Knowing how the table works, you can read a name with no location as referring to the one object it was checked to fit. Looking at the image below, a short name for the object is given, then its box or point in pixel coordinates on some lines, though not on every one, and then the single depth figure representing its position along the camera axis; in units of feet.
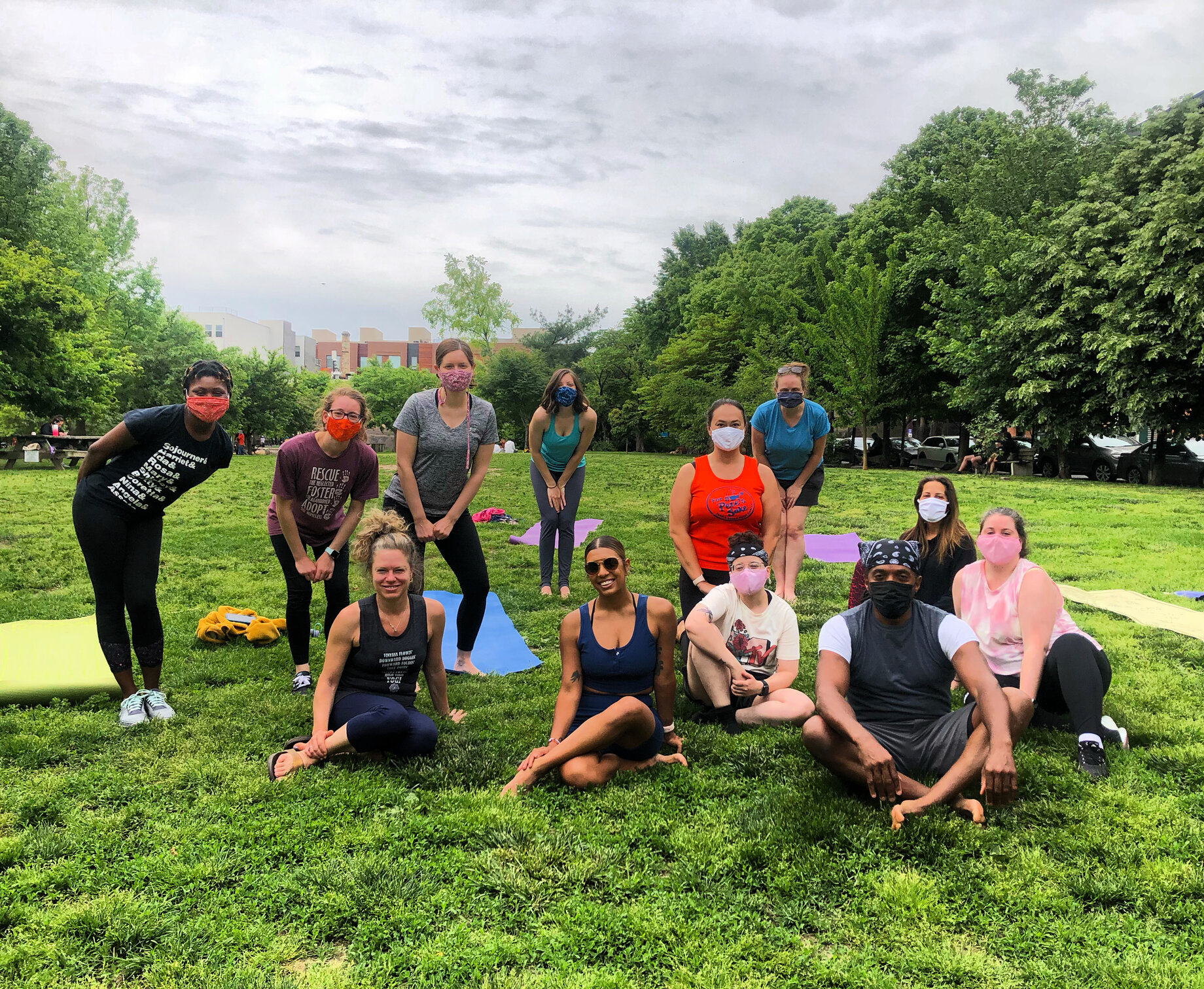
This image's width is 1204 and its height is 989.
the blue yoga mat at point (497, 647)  19.01
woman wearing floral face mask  17.07
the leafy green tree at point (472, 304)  179.11
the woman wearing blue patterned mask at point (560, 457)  23.67
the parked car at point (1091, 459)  78.38
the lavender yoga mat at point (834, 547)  32.40
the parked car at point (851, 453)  110.63
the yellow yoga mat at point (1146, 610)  21.98
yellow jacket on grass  20.52
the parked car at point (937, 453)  104.94
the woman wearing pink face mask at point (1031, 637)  13.33
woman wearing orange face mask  16.14
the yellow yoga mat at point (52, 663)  16.20
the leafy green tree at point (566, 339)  166.50
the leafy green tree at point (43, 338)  77.46
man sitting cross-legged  11.39
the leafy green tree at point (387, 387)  215.31
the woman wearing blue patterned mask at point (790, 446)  22.57
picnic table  78.64
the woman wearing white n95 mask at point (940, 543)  15.56
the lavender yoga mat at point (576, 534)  35.45
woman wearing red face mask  14.83
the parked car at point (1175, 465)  69.87
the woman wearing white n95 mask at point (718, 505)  17.31
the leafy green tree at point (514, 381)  157.69
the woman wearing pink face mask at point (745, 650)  14.79
